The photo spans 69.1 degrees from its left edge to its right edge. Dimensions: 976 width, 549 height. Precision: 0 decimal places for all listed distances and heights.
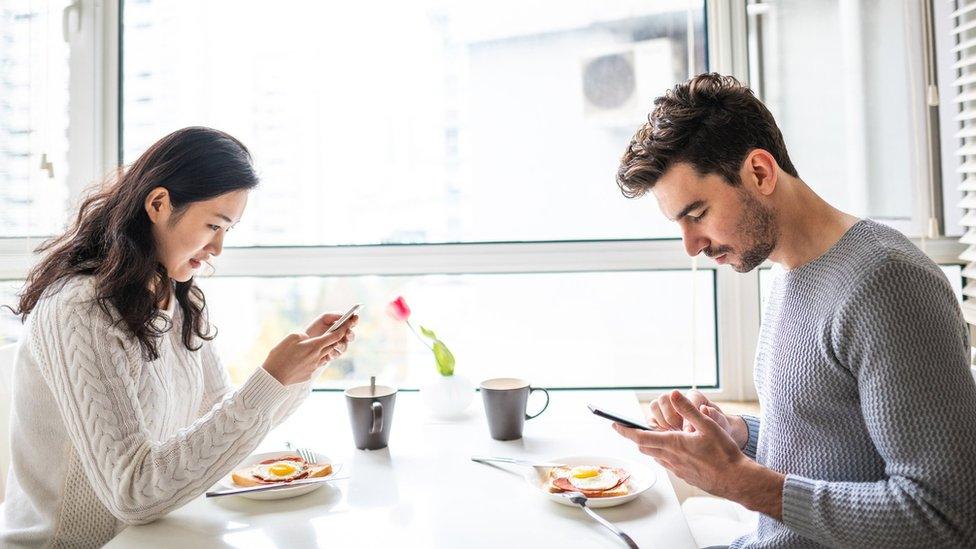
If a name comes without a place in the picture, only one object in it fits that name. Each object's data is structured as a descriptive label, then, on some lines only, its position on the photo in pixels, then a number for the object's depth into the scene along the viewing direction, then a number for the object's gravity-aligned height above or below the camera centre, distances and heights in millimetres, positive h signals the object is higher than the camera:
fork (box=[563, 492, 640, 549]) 944 -308
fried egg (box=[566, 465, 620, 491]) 1126 -287
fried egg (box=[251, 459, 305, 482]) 1178 -274
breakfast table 983 -312
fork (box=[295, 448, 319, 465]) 1265 -266
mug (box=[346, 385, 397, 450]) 1351 -211
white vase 1611 -208
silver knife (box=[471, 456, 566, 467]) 1203 -278
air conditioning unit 2152 +675
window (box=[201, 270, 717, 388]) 2213 -75
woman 1071 -94
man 899 -87
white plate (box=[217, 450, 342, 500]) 1109 -288
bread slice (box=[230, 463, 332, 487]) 1154 -277
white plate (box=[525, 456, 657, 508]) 1057 -290
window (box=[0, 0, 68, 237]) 2289 +637
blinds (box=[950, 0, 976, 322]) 1843 +465
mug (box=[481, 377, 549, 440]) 1414 -209
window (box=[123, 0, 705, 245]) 2180 +624
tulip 1622 -95
